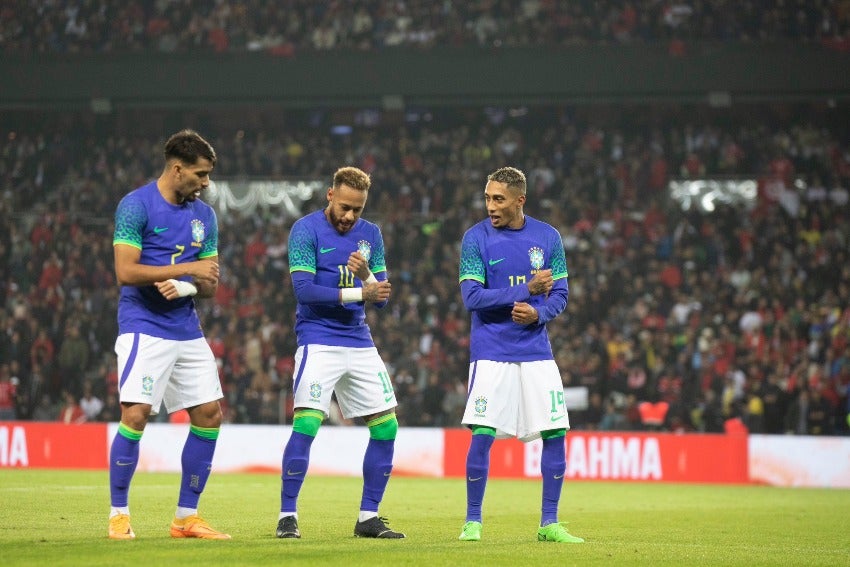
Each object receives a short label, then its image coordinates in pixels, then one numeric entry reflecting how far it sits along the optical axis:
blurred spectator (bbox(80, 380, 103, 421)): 46.91
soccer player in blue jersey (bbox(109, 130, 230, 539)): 16.14
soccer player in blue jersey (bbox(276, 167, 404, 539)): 17.37
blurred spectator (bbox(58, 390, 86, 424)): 46.41
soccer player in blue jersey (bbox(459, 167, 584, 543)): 17.39
